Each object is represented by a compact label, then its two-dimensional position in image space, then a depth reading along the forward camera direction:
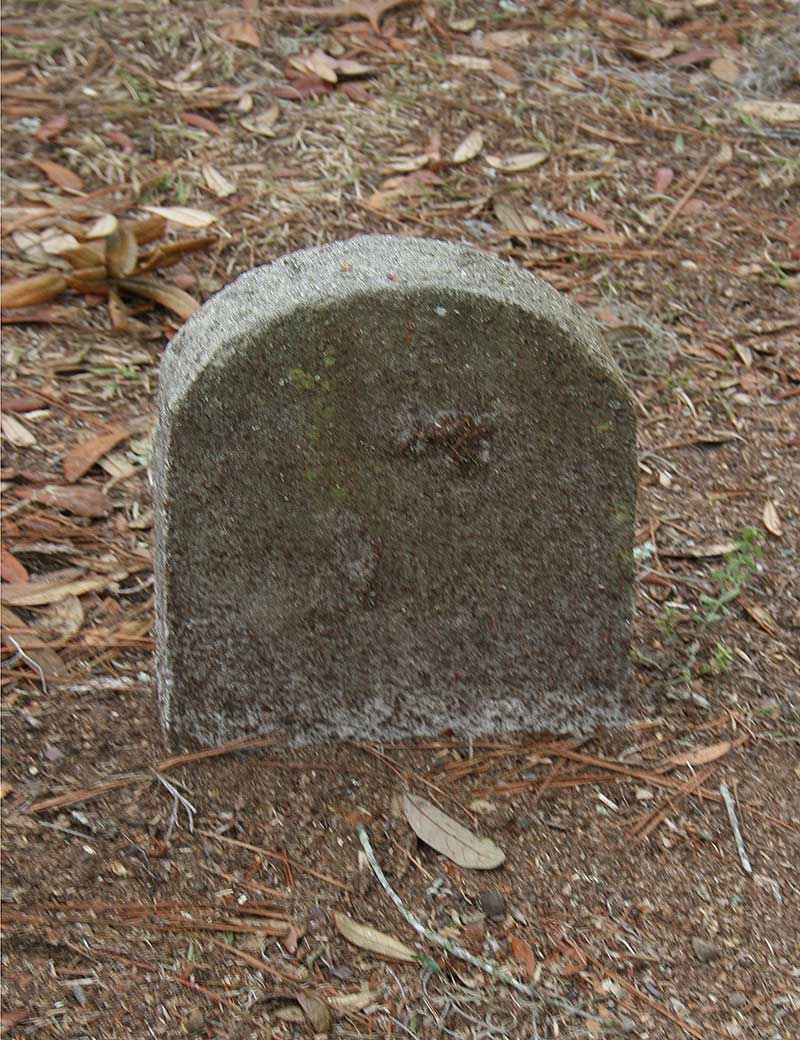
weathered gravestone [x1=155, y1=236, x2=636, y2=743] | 2.21
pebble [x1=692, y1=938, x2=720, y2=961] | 2.21
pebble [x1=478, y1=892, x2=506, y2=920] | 2.27
